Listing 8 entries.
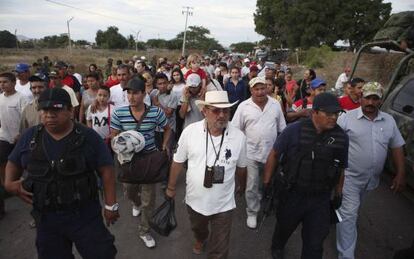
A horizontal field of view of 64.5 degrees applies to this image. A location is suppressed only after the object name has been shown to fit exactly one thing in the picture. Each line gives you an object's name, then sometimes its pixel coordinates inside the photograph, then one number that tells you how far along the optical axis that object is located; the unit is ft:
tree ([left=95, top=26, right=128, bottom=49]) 244.01
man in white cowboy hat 10.23
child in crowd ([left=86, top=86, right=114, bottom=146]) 16.38
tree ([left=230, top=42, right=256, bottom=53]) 285.10
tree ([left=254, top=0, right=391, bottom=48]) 115.55
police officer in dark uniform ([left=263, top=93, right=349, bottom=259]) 10.23
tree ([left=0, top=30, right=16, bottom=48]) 191.72
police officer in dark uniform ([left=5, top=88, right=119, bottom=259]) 8.43
